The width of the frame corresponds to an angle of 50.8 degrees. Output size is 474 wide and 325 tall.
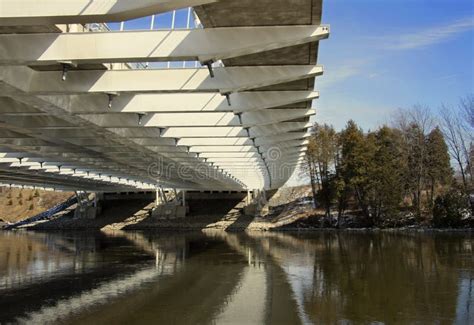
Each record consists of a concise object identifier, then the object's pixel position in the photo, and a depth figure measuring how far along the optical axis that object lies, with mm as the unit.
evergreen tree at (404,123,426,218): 57719
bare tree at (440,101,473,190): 51709
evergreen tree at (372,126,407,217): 53938
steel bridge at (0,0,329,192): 8305
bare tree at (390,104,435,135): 59606
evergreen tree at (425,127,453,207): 57938
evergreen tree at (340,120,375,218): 56406
